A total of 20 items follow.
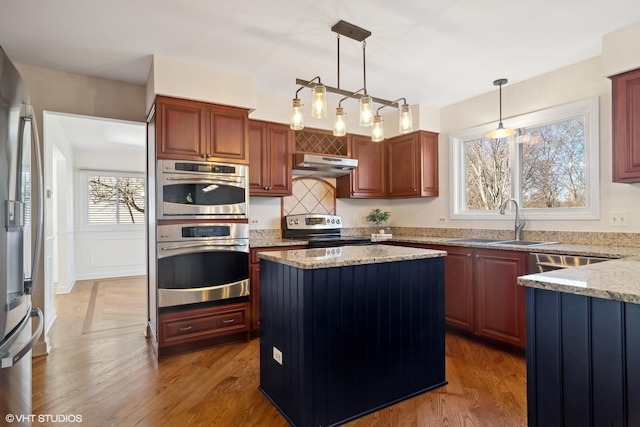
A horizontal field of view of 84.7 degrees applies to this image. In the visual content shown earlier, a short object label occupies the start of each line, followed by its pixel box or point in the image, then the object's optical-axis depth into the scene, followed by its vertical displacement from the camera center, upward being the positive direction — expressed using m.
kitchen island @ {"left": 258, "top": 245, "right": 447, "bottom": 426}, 1.86 -0.68
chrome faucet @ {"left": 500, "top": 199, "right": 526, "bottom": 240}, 3.41 -0.11
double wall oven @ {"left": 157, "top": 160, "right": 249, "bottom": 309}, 2.94 -0.16
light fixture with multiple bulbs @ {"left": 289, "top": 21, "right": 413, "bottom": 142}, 2.10 +0.66
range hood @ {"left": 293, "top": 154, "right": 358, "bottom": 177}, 3.77 +0.54
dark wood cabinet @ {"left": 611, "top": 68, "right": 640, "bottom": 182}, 2.45 +0.61
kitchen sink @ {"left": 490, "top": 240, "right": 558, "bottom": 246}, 3.06 -0.28
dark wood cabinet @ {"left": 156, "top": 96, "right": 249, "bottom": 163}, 2.94 +0.74
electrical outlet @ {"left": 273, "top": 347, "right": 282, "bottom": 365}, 2.06 -0.84
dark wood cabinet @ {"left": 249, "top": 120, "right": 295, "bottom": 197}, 3.63 +0.59
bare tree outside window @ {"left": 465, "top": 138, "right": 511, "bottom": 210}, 3.73 +0.44
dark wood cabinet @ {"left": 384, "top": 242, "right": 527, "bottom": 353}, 2.87 -0.73
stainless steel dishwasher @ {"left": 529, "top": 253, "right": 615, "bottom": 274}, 2.44 -0.36
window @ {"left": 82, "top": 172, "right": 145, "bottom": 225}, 6.53 +0.33
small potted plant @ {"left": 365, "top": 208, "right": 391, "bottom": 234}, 4.66 -0.04
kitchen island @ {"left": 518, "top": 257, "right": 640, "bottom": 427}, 1.04 -0.45
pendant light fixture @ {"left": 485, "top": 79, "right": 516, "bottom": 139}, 3.13 +0.71
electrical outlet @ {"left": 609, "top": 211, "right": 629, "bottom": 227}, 2.77 -0.06
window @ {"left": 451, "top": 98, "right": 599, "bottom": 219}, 3.03 +0.46
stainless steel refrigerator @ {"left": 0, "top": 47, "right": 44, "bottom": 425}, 1.26 -0.12
